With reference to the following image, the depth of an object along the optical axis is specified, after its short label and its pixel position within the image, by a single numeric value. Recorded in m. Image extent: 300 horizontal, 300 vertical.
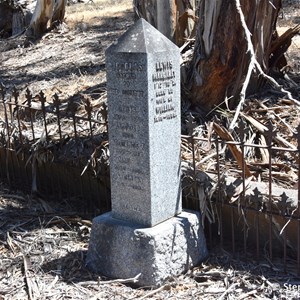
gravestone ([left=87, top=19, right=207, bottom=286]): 4.34
